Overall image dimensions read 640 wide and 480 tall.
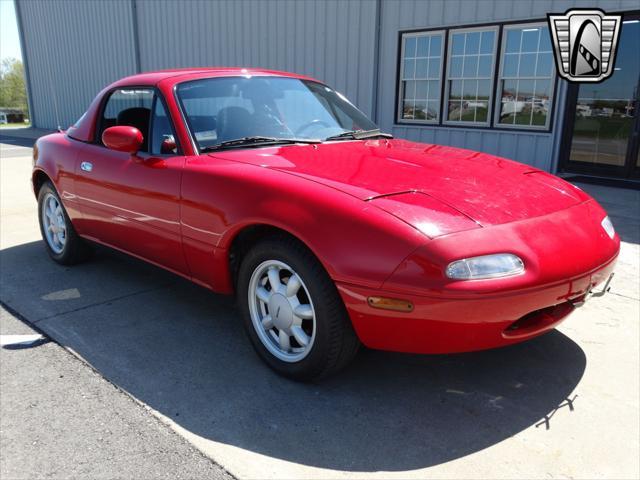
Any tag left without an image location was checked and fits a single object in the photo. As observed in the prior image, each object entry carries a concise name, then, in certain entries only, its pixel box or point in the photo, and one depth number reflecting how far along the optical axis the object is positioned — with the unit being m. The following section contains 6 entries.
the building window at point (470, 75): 9.20
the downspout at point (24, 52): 22.59
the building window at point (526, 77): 8.64
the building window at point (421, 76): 9.83
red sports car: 2.26
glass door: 8.25
